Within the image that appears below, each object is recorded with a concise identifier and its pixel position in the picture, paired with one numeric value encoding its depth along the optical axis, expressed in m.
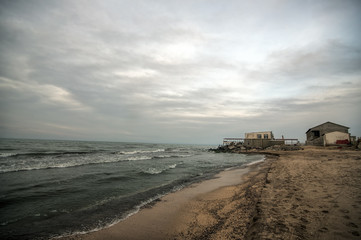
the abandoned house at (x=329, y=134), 35.44
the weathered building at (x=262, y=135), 51.66
